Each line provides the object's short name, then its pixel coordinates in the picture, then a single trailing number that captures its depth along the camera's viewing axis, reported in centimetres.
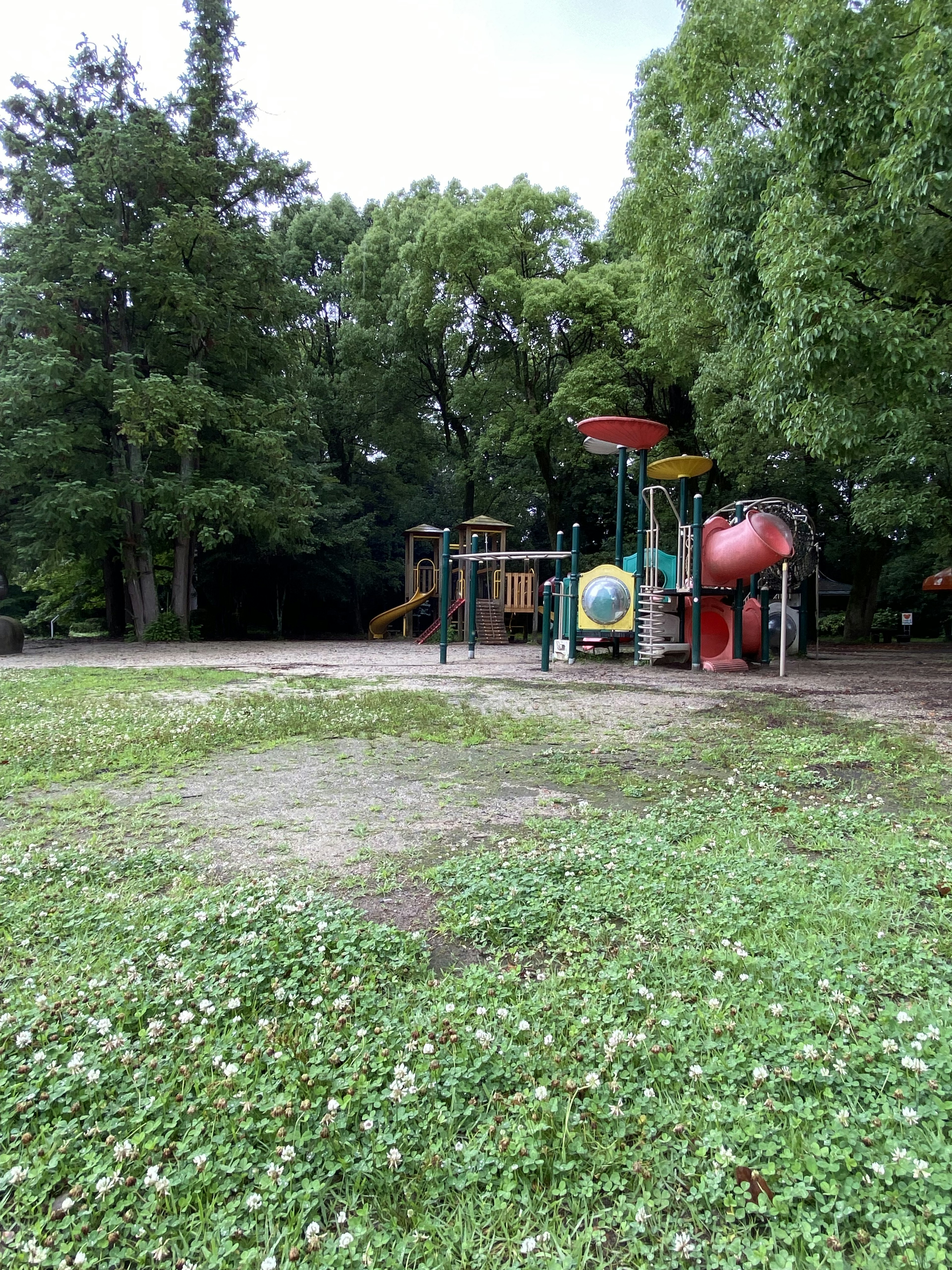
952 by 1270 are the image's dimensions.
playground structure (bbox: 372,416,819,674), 1227
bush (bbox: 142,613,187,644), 1964
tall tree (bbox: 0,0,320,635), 1758
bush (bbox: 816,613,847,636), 2689
